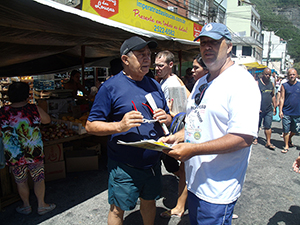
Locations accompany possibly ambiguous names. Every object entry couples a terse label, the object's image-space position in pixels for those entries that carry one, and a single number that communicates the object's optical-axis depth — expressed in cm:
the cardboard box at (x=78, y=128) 384
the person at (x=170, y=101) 275
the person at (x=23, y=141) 266
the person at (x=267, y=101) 572
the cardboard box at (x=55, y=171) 365
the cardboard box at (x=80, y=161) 400
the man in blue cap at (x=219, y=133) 130
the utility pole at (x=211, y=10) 1414
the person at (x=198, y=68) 294
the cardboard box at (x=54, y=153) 361
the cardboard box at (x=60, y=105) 444
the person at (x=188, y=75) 713
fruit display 361
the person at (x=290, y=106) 534
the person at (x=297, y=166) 223
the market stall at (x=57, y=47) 237
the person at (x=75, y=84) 567
